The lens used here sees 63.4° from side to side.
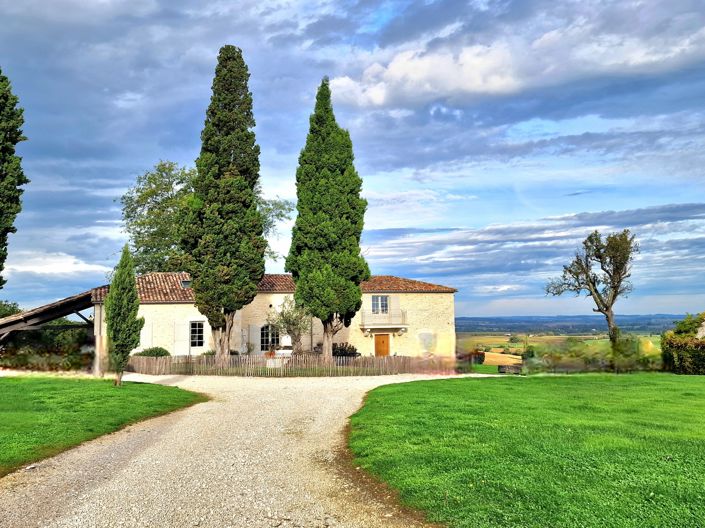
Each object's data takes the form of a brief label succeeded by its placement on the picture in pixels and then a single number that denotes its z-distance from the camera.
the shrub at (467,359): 32.72
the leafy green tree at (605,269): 43.41
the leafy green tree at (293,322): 35.69
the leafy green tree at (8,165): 24.55
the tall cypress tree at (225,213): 31.19
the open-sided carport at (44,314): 29.05
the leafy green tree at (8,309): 41.25
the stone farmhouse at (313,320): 36.84
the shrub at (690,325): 30.23
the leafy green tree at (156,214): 47.31
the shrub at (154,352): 33.47
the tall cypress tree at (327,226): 31.47
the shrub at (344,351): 36.69
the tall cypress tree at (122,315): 21.92
